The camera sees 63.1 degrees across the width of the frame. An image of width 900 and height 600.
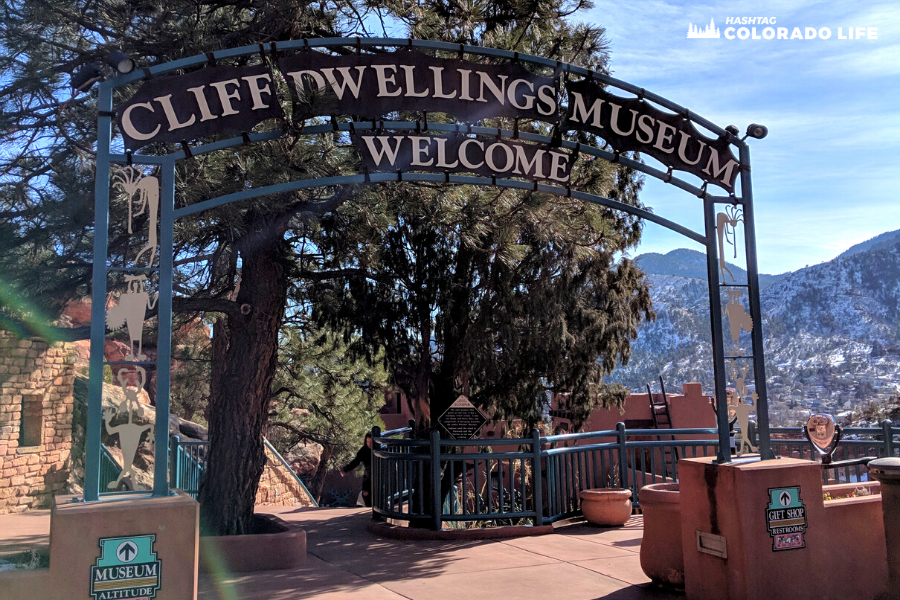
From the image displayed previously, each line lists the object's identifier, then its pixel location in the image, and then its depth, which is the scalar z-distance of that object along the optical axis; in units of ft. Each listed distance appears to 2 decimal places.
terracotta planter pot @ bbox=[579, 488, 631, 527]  31.63
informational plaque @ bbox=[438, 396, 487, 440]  35.65
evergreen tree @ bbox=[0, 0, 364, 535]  28.68
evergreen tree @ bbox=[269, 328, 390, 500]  70.08
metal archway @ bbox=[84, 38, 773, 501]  16.87
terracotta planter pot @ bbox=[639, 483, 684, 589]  21.17
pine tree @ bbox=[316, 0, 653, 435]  30.30
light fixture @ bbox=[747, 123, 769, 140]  22.61
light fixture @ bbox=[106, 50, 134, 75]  17.02
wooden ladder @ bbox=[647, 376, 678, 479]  100.12
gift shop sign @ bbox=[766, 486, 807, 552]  19.01
